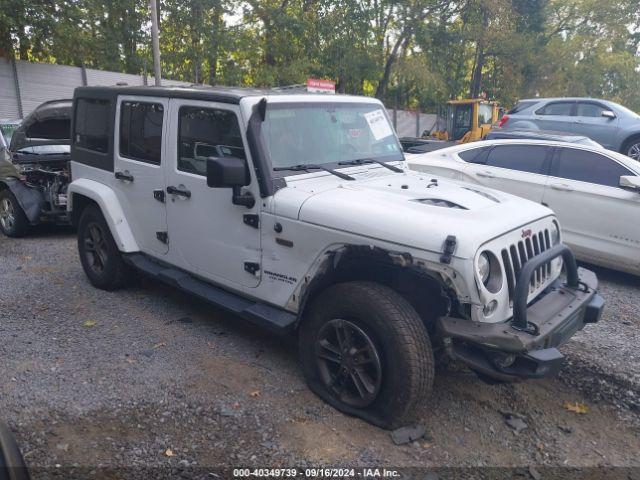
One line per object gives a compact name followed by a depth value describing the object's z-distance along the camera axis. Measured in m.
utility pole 14.05
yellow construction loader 18.98
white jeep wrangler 2.91
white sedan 5.70
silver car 11.18
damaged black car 7.27
